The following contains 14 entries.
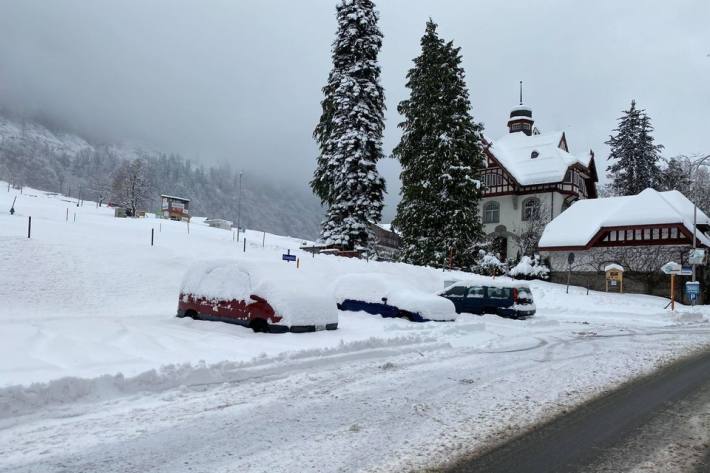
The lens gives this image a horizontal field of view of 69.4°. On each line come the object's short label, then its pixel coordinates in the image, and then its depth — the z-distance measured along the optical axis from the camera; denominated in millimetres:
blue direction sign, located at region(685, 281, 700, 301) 27109
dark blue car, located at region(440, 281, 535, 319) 19125
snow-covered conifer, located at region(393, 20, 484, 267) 32875
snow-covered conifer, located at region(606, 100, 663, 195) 53906
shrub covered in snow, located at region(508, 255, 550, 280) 39188
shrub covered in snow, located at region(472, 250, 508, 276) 37938
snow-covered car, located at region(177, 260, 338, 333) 11289
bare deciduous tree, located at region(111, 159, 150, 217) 81562
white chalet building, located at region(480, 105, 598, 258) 50438
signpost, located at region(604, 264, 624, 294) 32688
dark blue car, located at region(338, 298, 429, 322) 15203
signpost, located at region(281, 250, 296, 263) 17980
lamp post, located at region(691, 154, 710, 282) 27519
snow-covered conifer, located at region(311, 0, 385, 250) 29531
